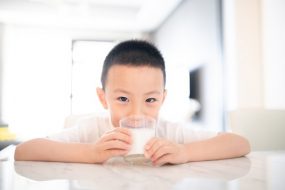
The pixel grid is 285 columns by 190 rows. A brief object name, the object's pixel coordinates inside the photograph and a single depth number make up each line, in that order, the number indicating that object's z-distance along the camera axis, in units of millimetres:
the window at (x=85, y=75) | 6203
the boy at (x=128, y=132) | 778
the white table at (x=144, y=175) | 522
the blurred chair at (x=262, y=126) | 1725
